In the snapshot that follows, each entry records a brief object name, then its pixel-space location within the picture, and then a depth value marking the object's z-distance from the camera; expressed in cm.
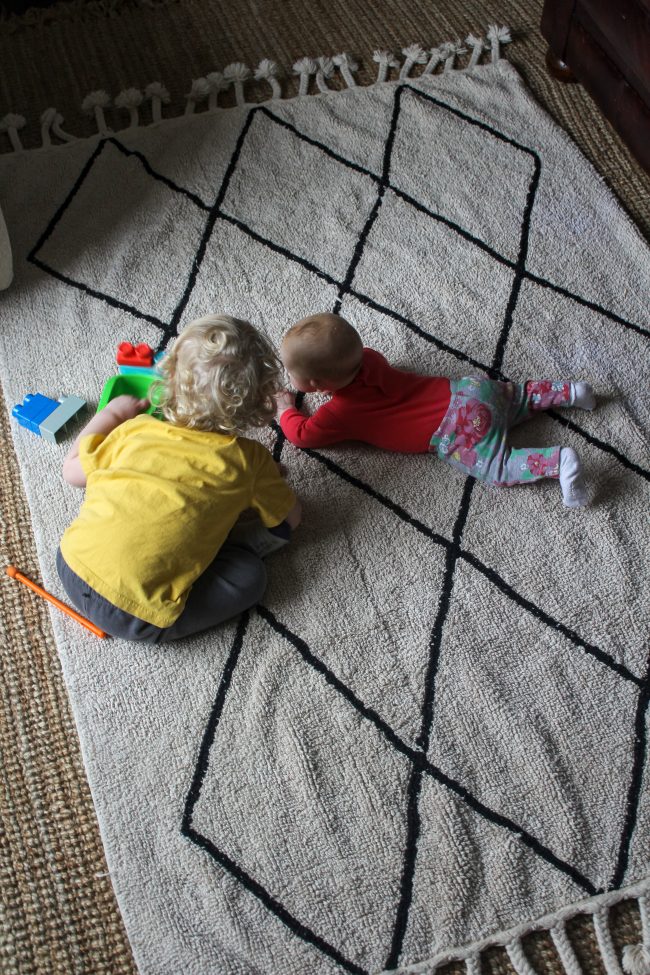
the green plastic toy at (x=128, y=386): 124
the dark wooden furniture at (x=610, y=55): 142
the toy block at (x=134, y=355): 129
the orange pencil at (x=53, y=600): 108
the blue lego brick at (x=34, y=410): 124
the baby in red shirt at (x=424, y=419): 117
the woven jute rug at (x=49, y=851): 92
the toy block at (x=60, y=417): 123
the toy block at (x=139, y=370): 127
